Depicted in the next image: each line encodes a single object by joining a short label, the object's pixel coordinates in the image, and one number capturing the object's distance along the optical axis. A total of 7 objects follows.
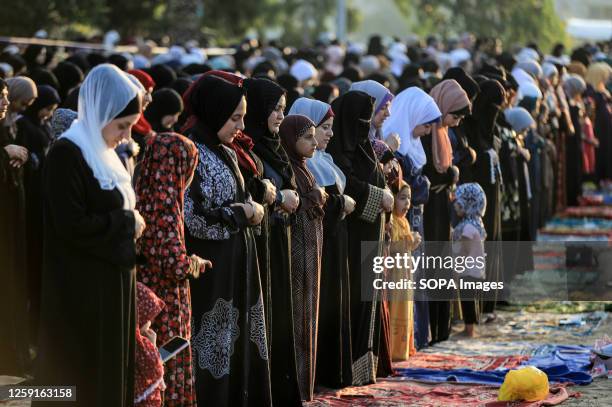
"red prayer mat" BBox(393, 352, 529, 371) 15.68
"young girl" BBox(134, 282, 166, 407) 10.11
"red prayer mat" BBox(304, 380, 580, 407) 13.61
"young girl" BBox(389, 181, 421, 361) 15.99
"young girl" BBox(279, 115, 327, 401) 13.42
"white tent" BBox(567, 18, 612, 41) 86.50
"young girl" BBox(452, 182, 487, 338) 17.78
